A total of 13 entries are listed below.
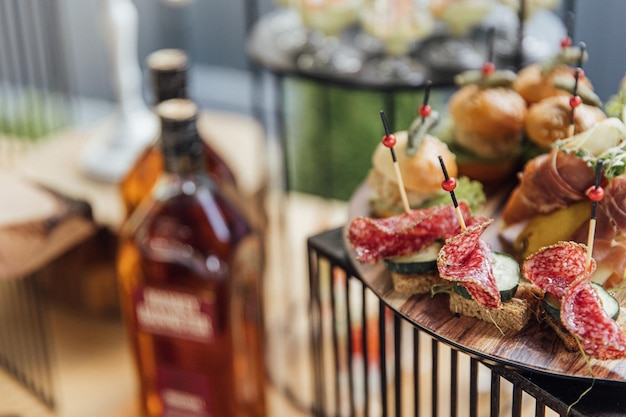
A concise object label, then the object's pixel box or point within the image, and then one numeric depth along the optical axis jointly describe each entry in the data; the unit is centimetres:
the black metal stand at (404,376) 77
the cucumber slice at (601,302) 76
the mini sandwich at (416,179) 87
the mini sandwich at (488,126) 93
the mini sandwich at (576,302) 75
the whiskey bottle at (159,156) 109
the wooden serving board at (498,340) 75
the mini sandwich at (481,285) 77
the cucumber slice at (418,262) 81
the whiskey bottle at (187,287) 106
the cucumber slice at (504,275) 78
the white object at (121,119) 133
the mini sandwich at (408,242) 82
